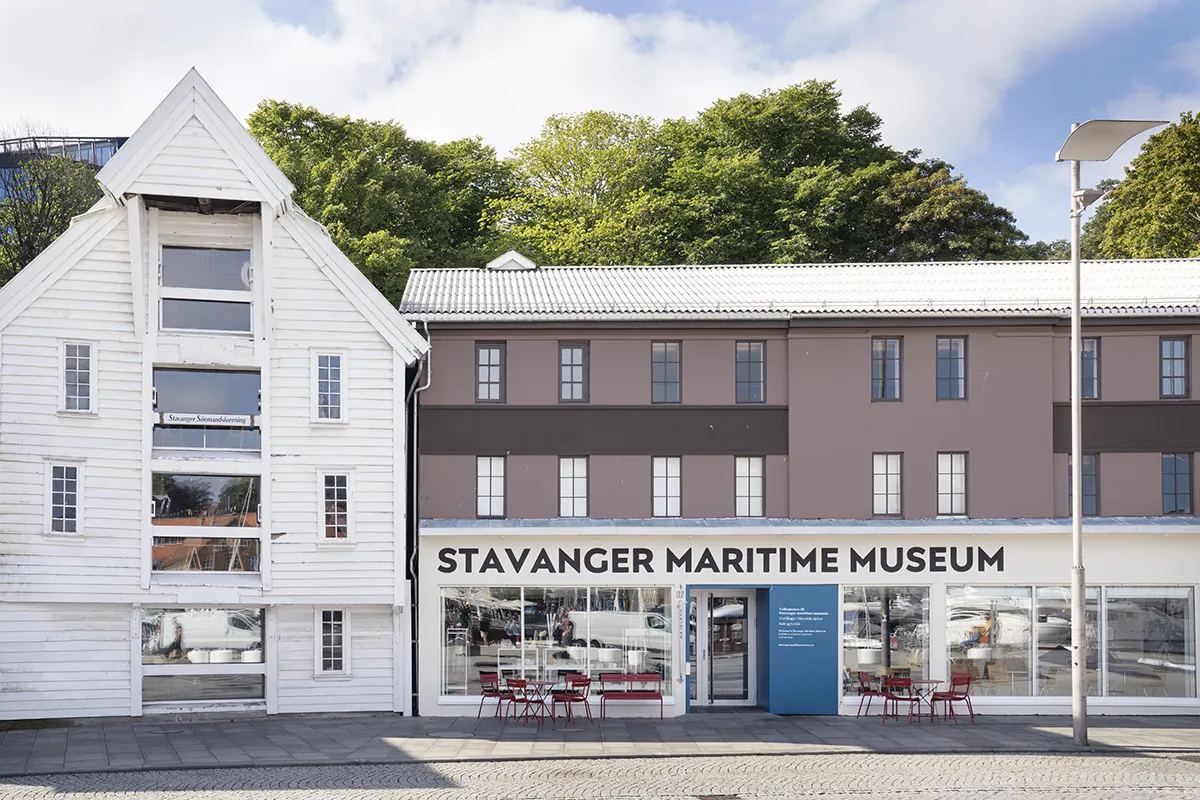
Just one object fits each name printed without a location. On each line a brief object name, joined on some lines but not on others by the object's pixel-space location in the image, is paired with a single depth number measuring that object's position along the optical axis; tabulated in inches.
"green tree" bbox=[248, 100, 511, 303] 1659.7
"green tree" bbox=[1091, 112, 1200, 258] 1750.7
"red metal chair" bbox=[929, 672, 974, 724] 998.4
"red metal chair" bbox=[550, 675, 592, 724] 983.0
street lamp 856.9
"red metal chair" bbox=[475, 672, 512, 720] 1000.8
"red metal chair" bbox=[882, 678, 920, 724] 1028.5
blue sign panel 1039.0
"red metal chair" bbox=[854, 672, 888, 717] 1037.3
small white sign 1006.4
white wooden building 973.8
